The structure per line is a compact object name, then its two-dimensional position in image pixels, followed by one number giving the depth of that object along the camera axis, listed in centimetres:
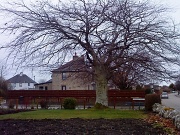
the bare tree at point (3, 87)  3881
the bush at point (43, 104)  2956
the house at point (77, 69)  2456
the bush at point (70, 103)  2708
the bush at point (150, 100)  2497
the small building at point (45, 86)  6515
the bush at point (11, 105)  2984
